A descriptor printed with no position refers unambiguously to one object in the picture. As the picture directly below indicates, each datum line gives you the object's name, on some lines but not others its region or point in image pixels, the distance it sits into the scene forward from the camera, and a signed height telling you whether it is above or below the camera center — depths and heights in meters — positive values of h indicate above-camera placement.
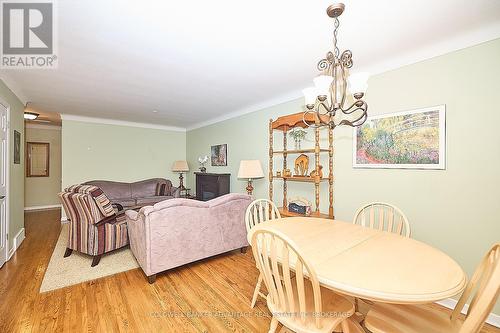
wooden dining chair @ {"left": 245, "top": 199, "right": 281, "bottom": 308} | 2.02 -0.55
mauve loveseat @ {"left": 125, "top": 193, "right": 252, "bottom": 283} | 2.40 -0.79
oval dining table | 1.04 -0.56
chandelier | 1.49 +0.57
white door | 2.80 -0.21
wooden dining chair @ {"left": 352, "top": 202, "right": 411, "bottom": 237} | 1.96 -0.54
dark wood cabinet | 4.84 -0.47
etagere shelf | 2.84 +0.14
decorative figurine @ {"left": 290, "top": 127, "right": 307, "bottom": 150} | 3.25 +0.45
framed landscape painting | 2.12 +0.27
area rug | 2.45 -1.30
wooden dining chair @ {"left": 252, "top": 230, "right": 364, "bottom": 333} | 1.19 -0.82
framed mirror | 6.18 +0.11
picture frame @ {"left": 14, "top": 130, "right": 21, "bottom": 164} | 3.34 +0.24
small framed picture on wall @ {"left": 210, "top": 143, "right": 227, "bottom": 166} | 5.03 +0.22
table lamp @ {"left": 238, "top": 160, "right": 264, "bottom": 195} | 3.56 -0.09
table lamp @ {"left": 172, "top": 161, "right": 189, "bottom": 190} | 6.02 -0.08
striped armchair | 2.76 -0.76
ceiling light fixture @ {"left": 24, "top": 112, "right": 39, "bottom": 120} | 4.58 +0.98
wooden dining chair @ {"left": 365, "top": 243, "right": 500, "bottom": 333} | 0.94 -0.86
